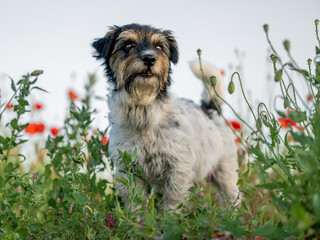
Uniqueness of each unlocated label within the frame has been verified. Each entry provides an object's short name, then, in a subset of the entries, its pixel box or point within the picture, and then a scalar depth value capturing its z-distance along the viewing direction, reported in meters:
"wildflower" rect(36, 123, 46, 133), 5.64
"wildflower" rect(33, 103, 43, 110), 5.93
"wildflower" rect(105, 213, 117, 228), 2.42
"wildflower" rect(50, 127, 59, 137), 4.76
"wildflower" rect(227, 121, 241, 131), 5.46
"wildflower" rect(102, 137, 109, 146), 4.23
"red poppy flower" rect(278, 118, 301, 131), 4.58
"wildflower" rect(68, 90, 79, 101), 5.16
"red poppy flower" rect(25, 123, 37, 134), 5.60
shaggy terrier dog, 4.05
